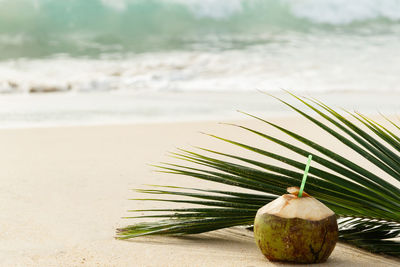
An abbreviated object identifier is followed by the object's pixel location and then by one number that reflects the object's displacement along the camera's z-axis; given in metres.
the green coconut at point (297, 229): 2.24
